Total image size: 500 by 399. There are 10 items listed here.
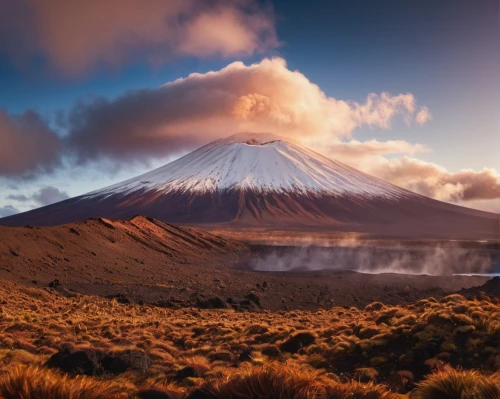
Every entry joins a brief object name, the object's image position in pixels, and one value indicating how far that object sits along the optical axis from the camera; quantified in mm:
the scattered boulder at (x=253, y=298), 24584
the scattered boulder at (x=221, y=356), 9361
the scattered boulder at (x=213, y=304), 23125
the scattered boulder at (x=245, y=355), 8952
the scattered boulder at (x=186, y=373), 7141
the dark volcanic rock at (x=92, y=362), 7258
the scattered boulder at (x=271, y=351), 9781
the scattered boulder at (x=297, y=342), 10126
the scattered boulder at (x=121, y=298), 23484
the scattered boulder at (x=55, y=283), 25864
